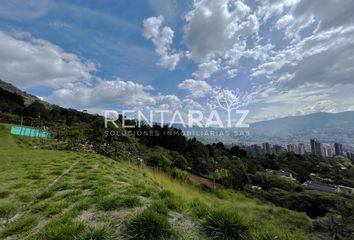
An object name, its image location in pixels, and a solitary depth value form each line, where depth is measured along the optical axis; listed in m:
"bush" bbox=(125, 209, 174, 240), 2.47
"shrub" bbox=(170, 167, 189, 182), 15.83
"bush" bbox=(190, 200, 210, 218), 3.14
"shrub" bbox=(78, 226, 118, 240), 2.30
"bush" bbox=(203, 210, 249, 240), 2.58
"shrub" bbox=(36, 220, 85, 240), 2.37
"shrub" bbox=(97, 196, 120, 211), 3.36
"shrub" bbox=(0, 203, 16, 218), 3.45
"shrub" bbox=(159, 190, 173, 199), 4.22
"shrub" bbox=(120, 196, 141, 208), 3.50
